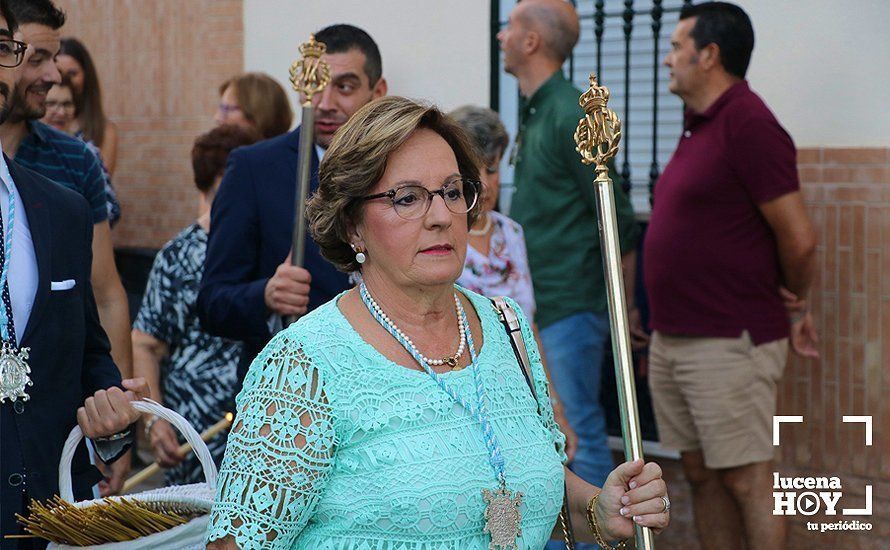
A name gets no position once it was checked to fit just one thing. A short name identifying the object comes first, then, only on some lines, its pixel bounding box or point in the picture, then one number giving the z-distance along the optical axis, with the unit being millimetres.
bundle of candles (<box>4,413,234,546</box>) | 2990
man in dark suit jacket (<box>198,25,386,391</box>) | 4414
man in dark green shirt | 6062
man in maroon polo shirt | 5441
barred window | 6660
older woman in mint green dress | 2674
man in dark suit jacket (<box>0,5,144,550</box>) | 3197
